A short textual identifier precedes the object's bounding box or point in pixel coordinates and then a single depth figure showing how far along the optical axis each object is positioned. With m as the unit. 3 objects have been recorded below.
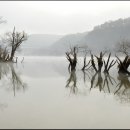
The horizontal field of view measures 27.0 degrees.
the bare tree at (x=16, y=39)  45.97
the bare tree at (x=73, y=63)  31.07
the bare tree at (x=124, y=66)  24.94
